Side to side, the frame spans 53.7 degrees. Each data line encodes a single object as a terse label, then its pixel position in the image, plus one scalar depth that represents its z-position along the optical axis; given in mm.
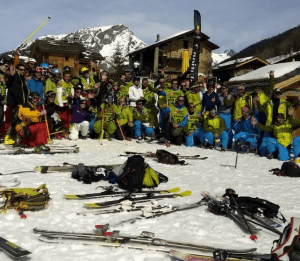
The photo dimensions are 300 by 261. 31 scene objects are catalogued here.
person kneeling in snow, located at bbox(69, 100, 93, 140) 9852
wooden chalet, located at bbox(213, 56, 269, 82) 34359
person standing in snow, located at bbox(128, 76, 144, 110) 11438
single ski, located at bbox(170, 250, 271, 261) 2702
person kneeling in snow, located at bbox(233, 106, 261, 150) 9234
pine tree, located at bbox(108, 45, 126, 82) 44669
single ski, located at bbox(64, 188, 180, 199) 4395
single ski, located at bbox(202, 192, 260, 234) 3504
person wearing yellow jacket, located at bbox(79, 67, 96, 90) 11067
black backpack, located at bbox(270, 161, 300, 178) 6461
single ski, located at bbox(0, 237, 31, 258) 2635
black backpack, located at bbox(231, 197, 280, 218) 3879
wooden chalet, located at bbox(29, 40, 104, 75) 31094
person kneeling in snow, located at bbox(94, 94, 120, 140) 10203
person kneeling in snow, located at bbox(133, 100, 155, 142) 10797
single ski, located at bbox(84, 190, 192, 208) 4039
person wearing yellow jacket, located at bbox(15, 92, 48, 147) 8079
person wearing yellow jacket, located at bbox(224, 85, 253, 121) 9805
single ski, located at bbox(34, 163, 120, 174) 5820
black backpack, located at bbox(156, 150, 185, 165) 7246
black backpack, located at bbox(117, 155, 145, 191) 4934
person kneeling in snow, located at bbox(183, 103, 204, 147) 10156
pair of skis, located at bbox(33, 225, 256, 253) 2920
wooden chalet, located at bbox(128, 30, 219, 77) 33812
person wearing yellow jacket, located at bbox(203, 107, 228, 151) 9703
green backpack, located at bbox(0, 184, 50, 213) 3773
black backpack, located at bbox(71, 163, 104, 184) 5380
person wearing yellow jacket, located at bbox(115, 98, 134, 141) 10448
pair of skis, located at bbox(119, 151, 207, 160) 7867
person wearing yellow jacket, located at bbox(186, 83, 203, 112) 10880
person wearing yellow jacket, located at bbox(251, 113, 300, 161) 8352
